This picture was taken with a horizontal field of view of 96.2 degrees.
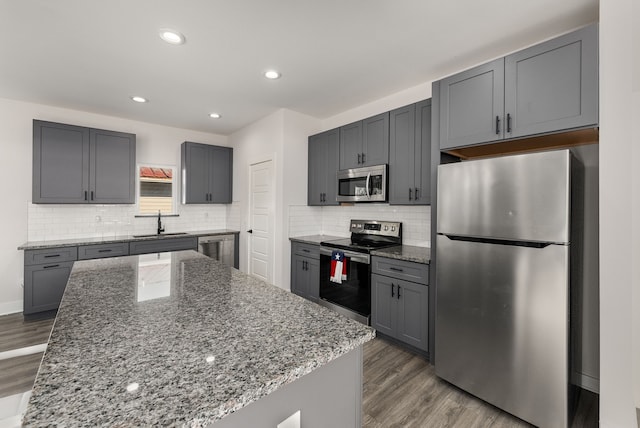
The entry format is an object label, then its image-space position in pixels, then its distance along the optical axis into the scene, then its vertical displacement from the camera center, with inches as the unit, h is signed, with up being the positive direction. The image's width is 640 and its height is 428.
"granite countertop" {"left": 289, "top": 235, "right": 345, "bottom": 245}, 142.8 -13.7
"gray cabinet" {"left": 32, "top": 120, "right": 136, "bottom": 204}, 138.0 +23.9
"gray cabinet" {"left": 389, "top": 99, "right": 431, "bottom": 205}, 109.3 +23.6
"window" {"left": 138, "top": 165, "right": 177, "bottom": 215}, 176.9 +13.9
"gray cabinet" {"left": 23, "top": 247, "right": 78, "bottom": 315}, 128.9 -30.0
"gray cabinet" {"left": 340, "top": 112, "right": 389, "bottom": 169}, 125.4 +32.9
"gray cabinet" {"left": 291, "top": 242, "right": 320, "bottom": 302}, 140.1 -29.6
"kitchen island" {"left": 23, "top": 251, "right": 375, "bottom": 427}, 25.0 -16.6
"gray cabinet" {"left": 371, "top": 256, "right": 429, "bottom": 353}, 99.2 -32.8
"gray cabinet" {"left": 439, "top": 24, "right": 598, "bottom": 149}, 69.1 +32.9
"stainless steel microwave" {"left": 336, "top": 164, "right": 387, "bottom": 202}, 125.0 +13.3
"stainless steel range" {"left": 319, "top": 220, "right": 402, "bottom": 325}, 119.0 -23.3
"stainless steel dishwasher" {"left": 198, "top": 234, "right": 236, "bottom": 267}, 174.8 -21.7
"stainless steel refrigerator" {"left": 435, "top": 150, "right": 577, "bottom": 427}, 65.7 -17.4
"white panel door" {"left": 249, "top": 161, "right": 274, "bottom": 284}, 160.4 -5.4
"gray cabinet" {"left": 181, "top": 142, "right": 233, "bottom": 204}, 181.0 +25.1
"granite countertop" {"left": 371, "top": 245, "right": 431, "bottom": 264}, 100.0 -15.2
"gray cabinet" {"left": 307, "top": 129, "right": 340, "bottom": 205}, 148.7 +24.4
